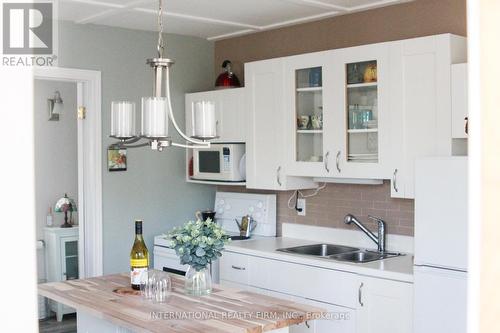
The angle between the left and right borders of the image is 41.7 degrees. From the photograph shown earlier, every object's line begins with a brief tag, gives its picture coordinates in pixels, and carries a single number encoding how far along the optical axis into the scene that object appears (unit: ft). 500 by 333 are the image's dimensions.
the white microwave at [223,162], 16.61
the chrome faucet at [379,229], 13.98
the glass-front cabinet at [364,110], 13.03
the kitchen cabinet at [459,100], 11.74
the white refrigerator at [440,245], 10.84
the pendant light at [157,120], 9.11
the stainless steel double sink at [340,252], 13.76
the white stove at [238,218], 16.56
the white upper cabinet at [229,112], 16.33
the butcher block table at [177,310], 9.04
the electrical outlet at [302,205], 16.16
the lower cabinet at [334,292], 11.91
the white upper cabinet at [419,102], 12.08
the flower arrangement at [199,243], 10.61
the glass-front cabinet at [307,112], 14.24
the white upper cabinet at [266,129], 15.26
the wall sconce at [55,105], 20.59
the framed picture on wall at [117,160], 16.44
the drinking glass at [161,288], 10.48
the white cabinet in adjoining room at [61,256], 19.31
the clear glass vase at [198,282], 10.82
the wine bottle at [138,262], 11.14
